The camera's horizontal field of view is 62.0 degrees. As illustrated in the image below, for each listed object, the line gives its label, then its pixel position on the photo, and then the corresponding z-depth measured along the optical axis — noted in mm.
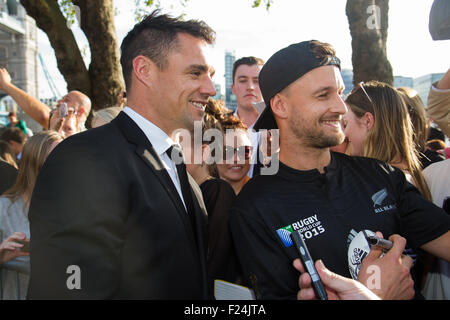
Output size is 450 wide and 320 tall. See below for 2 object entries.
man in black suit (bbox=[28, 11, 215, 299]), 1340
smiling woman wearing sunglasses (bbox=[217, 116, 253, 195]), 3439
